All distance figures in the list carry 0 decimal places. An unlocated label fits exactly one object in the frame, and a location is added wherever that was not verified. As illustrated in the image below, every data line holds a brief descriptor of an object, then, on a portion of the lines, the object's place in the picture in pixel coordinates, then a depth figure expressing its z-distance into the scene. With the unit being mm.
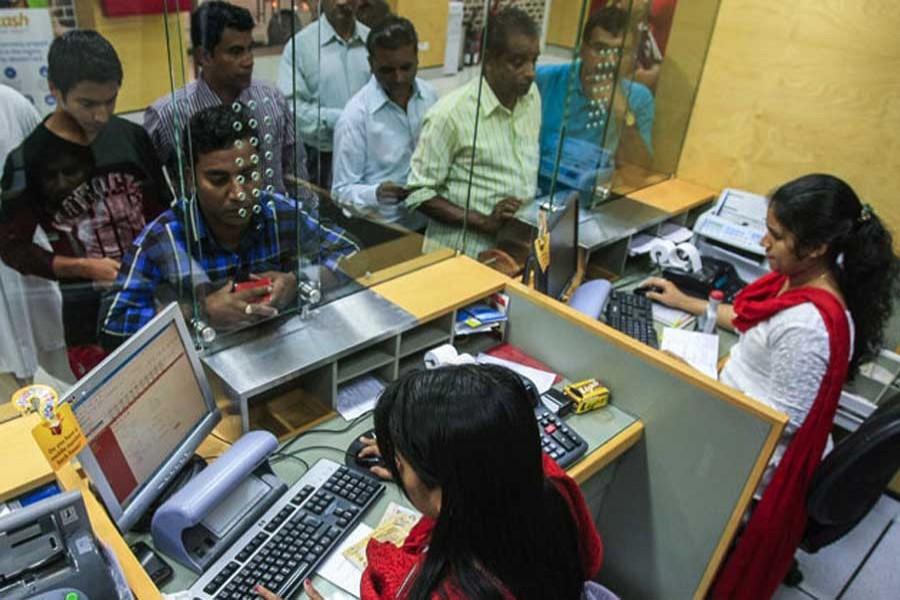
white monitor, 1078
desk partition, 1533
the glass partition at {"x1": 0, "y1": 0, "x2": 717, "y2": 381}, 1510
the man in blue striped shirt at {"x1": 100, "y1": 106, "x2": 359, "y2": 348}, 1435
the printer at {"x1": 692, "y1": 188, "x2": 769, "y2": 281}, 2500
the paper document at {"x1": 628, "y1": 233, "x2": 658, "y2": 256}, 2545
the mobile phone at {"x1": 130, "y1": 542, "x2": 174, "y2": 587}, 1189
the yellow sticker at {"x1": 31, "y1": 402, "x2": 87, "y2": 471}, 970
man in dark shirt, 1654
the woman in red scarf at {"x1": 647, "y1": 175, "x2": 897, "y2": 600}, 1662
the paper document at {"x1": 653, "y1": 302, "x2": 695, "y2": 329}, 2270
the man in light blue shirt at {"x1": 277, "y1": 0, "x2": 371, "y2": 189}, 1792
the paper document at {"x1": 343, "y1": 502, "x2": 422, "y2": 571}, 1272
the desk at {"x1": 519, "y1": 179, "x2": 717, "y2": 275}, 2410
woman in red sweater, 887
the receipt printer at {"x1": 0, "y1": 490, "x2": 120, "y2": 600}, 853
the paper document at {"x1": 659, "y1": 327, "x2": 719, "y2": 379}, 2020
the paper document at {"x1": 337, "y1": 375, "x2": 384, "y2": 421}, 1634
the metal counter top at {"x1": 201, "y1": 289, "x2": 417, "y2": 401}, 1437
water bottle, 2219
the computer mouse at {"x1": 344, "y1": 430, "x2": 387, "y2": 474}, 1480
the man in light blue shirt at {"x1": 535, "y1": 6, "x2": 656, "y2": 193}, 2336
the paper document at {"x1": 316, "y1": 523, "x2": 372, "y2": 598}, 1224
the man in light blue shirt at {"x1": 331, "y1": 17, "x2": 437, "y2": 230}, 2146
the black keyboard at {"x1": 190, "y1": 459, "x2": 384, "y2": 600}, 1189
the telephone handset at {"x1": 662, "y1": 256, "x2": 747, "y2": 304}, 2396
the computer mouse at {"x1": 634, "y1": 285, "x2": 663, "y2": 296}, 2391
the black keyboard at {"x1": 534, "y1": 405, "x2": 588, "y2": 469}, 1539
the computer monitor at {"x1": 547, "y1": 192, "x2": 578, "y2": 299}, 1947
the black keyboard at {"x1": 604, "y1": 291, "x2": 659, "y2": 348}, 2098
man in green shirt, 2135
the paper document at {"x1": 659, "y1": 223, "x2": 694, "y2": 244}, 2660
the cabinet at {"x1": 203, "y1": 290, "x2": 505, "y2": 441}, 1448
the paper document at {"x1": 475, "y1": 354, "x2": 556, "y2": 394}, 1796
